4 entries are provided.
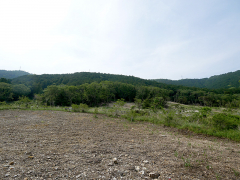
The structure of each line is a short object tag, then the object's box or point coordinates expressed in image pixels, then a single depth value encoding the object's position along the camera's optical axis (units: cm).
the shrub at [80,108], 1968
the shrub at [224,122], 818
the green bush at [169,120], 1096
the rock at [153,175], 311
